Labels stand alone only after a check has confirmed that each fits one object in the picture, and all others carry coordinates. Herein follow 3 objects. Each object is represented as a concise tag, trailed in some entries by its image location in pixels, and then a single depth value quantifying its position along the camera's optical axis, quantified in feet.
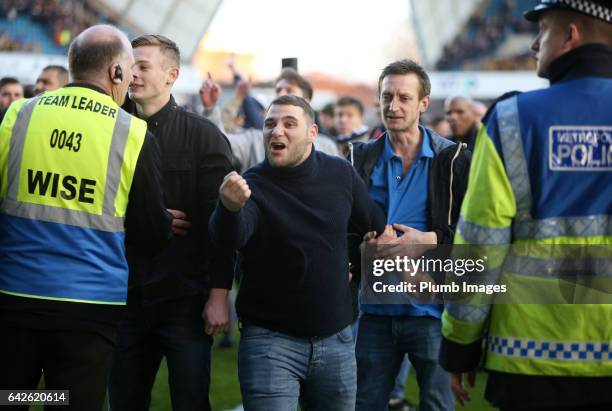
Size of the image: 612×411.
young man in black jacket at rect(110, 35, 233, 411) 12.39
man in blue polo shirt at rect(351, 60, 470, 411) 13.02
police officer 8.30
